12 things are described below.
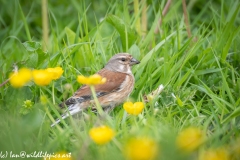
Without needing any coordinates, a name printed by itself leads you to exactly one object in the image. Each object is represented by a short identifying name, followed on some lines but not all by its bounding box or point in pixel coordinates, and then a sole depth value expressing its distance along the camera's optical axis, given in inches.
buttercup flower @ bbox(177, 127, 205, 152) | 195.0
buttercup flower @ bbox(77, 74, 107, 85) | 255.1
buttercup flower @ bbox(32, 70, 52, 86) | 254.4
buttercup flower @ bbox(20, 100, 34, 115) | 309.1
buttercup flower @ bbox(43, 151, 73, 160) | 214.4
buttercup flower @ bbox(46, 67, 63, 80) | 288.5
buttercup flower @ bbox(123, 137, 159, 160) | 183.9
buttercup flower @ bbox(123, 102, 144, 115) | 268.8
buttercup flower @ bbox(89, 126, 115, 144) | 214.8
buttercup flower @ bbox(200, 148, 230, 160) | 197.5
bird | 337.7
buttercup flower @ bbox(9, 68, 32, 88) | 241.0
